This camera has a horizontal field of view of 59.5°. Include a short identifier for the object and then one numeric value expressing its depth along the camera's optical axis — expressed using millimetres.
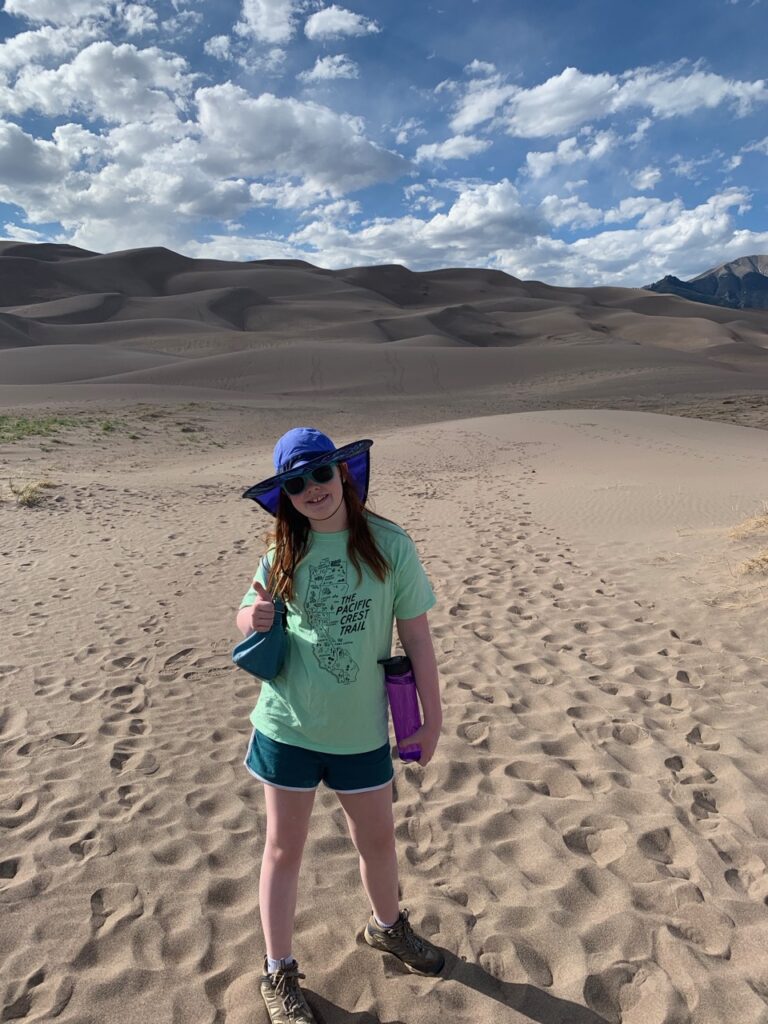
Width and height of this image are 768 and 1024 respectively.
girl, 2059
